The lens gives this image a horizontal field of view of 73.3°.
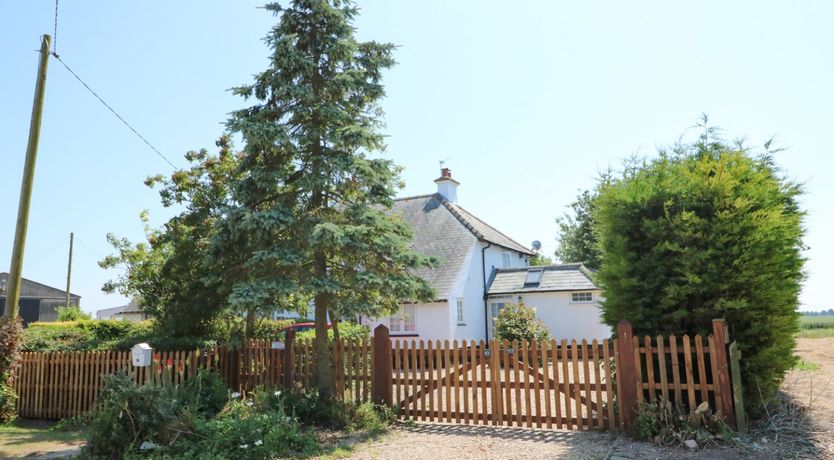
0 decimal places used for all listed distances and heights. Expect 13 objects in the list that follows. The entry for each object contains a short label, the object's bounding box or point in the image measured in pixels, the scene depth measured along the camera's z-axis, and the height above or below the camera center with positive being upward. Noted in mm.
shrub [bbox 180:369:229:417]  9207 -1157
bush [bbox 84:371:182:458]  7324 -1268
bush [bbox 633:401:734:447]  7336 -1580
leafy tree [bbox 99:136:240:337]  12805 +1638
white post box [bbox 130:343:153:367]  9820 -548
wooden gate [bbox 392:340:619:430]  8500 -1206
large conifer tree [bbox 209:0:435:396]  9438 +2343
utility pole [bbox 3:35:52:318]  11484 +2744
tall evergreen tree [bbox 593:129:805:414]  7840 +704
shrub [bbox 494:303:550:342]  19641 -453
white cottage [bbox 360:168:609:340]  22000 +1003
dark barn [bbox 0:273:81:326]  46875 +2225
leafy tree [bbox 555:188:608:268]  40000 +5652
